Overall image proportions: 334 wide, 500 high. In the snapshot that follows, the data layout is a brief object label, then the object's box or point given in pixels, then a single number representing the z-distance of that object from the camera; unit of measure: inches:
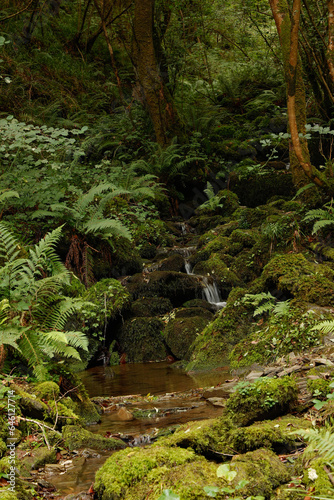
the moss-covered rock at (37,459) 108.3
